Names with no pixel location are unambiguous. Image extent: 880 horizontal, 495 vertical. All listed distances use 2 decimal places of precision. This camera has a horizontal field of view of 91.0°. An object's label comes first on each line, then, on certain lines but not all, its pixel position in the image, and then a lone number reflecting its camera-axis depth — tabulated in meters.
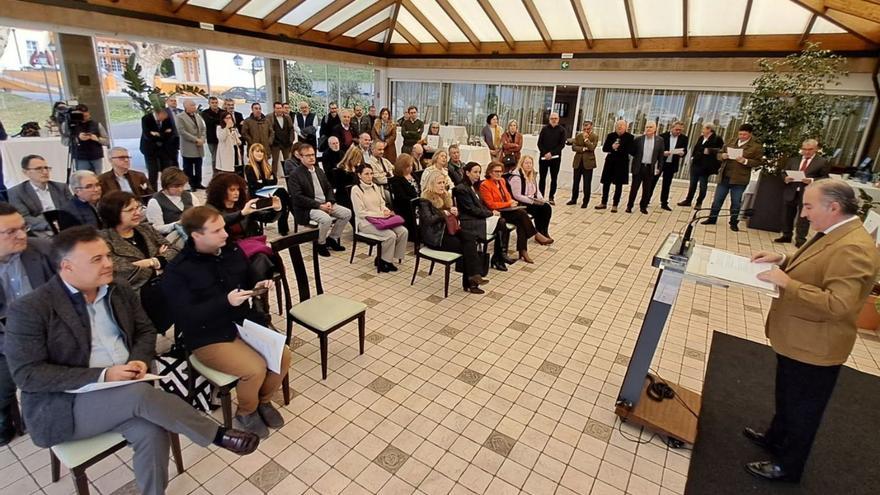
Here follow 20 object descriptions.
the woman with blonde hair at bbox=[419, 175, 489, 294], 4.27
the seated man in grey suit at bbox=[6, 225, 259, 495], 1.66
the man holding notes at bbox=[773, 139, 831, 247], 6.10
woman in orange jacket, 5.12
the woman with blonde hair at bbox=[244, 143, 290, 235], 5.23
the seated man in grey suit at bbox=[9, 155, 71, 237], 3.13
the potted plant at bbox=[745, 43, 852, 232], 6.17
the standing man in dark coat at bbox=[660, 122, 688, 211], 7.57
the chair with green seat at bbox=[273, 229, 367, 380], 2.75
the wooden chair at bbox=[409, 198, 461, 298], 4.06
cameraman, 5.47
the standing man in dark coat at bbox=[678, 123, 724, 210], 7.44
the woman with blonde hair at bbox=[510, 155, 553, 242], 5.58
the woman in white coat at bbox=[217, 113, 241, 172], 7.15
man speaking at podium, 1.80
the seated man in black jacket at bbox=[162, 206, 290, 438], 2.19
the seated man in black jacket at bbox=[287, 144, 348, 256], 4.86
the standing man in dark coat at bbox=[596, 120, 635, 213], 7.25
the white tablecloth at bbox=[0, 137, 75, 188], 5.25
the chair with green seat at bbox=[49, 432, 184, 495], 1.66
